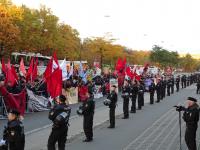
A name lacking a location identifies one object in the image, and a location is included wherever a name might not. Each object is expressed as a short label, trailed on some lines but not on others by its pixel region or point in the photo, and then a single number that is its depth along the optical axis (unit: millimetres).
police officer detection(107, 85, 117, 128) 16922
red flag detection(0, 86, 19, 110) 15819
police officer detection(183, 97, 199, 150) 11430
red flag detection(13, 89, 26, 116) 16106
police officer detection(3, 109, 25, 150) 8516
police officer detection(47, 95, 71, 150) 10445
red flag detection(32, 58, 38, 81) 23650
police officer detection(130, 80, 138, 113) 22741
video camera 11292
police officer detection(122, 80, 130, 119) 20219
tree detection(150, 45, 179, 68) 89312
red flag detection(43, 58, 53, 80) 18423
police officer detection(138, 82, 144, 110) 25719
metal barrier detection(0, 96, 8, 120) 19728
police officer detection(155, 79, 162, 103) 31070
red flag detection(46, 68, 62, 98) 15344
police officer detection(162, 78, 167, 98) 34150
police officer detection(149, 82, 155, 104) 29406
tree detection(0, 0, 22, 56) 44531
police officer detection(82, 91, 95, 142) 13998
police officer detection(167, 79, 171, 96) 38134
